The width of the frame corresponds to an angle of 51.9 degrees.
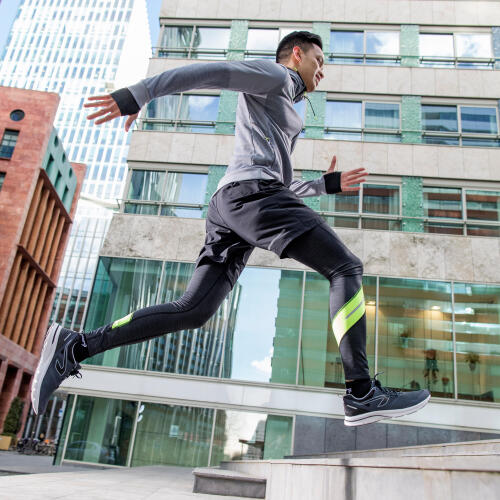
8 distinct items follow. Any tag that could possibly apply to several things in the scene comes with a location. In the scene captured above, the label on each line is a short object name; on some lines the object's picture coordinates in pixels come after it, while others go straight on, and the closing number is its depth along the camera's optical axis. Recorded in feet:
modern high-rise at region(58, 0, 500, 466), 37.68
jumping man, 7.60
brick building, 112.78
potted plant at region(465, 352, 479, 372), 37.91
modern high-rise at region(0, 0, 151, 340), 335.67
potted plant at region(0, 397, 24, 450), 98.18
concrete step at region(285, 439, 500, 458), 10.69
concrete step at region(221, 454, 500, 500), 4.22
